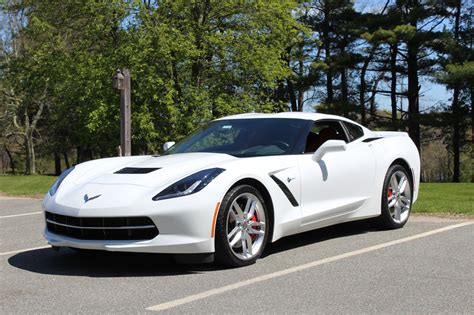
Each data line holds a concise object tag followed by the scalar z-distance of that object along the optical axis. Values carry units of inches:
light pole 604.1
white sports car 188.4
